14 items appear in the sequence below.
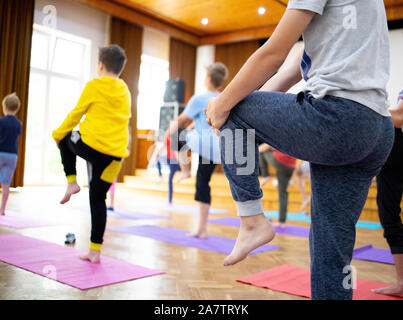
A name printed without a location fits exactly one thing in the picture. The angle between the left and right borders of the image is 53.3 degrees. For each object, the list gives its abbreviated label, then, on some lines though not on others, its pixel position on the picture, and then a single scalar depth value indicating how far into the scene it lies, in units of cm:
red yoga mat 214
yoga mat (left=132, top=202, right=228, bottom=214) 610
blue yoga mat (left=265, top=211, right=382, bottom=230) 558
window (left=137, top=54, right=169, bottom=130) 971
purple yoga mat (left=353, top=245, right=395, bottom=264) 323
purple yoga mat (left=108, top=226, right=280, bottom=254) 335
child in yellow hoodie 230
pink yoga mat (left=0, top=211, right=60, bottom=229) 357
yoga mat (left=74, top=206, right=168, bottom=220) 497
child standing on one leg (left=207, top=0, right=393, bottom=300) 94
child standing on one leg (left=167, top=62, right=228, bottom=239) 330
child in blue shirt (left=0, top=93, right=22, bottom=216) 397
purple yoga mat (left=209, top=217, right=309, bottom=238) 439
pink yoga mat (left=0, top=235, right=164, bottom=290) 216
